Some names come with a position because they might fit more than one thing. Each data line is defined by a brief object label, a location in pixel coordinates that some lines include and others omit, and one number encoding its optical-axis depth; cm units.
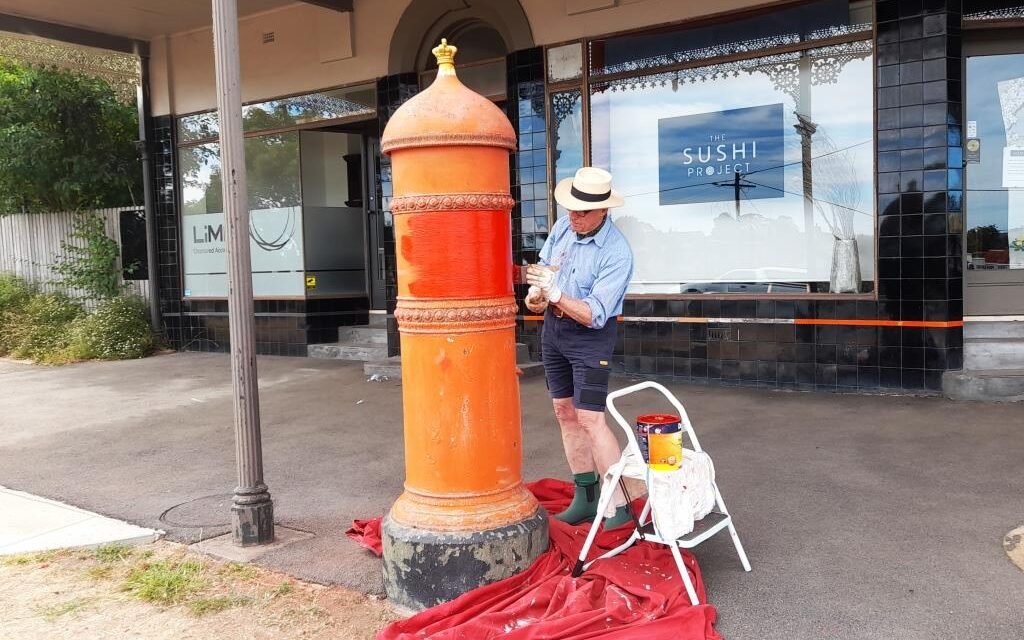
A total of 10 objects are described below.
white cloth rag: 335
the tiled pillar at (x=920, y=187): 704
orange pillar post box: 346
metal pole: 418
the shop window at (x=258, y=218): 1140
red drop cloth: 307
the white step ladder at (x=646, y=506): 345
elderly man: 400
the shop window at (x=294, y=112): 1059
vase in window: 759
